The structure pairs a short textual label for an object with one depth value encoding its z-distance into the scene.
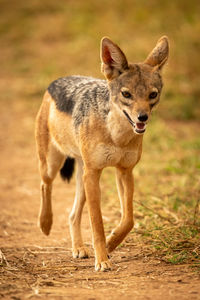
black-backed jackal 10.05
